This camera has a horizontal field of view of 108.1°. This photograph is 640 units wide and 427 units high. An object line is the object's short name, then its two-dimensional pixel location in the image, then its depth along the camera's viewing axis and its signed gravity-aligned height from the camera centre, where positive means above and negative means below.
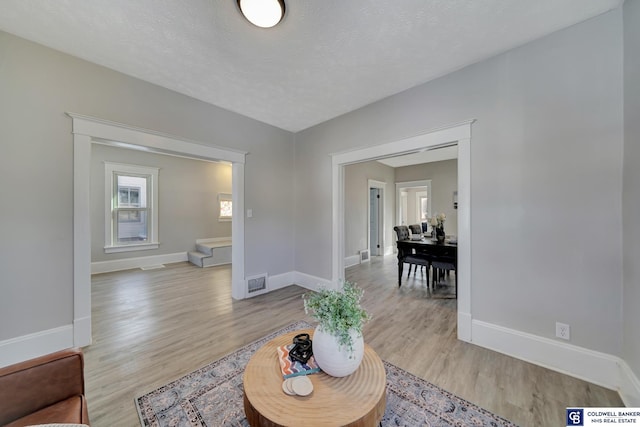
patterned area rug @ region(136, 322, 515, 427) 1.42 -1.26
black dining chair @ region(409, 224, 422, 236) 5.27 -0.35
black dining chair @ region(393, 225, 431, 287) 3.75 -0.73
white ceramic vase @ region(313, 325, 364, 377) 1.24 -0.76
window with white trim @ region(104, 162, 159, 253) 5.07 +0.17
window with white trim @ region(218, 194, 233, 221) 6.71 +0.21
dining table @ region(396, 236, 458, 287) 3.50 -0.59
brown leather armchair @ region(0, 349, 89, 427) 0.97 -0.79
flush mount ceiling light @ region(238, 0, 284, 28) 1.52 +1.38
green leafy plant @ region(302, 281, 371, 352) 1.24 -0.55
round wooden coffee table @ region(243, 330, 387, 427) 1.02 -0.90
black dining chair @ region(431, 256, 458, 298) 3.41 -0.75
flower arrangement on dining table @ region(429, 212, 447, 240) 4.14 -0.20
